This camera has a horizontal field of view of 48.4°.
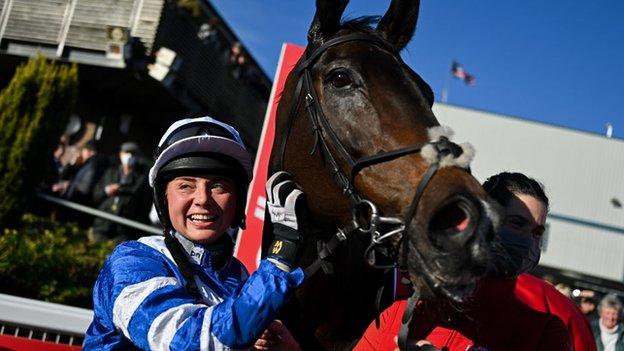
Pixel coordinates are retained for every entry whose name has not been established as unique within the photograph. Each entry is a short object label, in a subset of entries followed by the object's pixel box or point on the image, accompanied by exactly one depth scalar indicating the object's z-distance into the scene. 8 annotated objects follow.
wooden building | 14.80
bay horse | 1.98
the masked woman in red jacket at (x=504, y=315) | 2.43
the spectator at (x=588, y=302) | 9.28
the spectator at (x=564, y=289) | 9.89
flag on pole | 28.00
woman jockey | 1.94
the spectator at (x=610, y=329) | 7.50
